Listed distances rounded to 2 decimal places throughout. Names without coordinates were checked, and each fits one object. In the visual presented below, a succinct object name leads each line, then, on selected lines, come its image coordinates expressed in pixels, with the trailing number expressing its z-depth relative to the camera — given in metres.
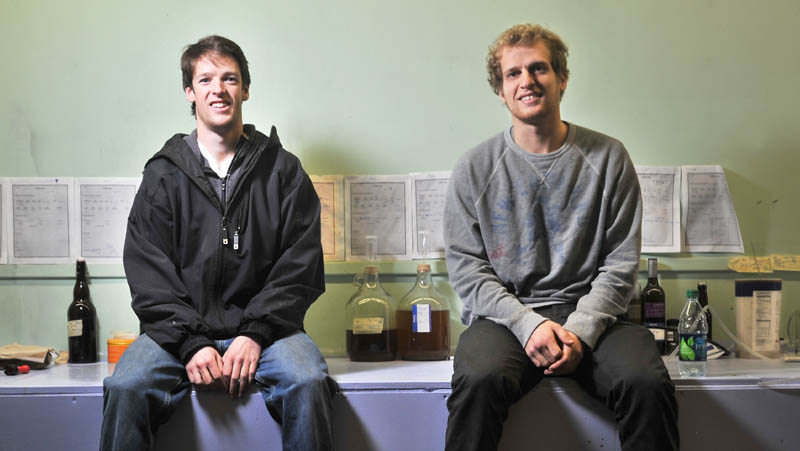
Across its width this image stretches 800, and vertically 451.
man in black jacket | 1.58
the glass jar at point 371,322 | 2.09
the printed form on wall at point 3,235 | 2.27
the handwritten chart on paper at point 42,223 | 2.26
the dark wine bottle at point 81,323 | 2.17
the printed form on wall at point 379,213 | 2.24
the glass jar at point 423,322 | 2.07
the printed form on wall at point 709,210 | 2.23
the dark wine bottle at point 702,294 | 2.18
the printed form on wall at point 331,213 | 2.24
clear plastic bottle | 1.81
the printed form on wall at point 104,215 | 2.25
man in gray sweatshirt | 1.62
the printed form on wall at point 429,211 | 2.24
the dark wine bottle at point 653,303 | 2.11
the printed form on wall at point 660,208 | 2.22
